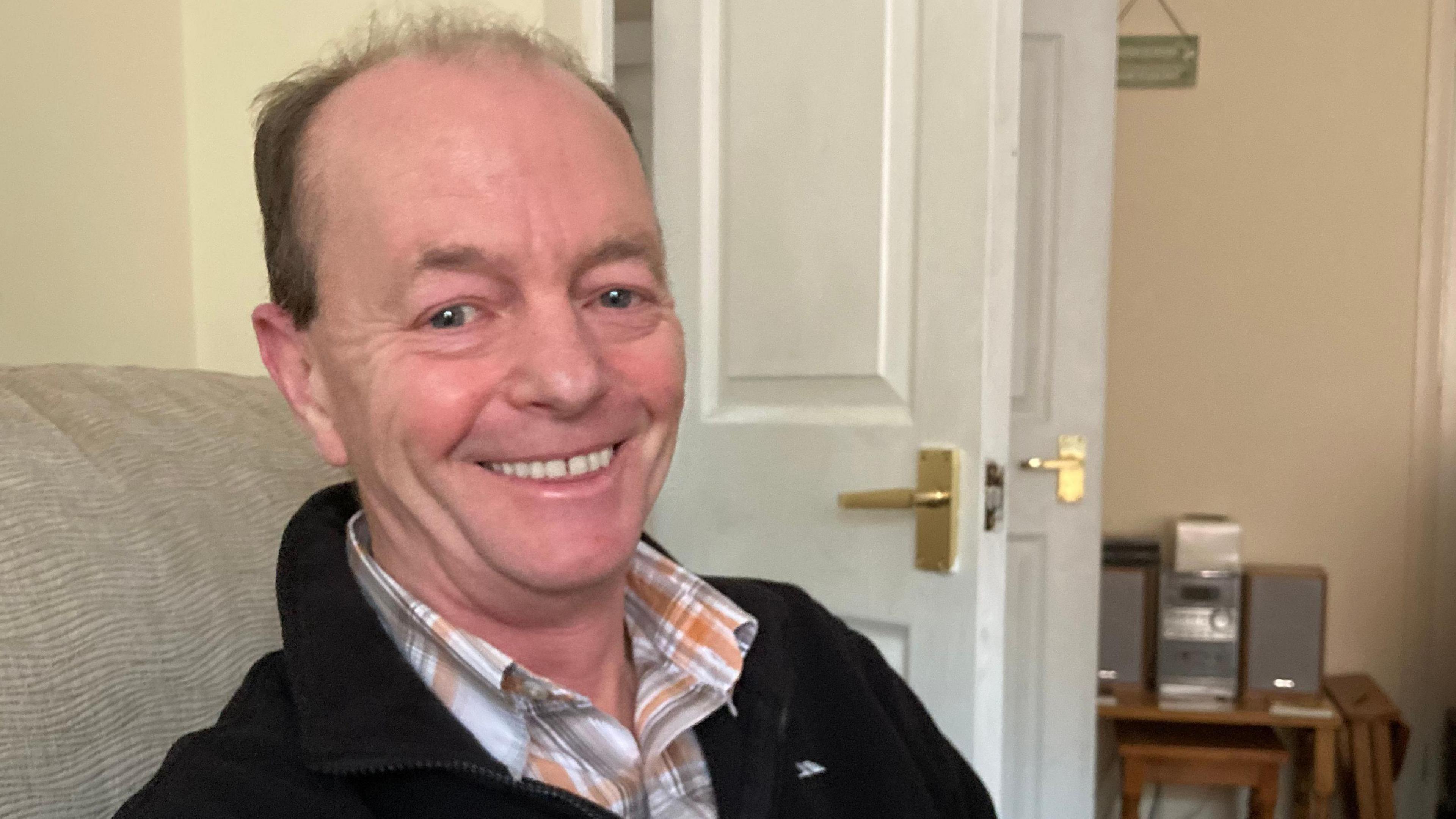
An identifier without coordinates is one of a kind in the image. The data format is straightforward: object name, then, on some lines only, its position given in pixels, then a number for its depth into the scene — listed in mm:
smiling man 689
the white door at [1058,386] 2146
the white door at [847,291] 1401
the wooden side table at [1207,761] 2236
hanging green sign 2576
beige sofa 637
